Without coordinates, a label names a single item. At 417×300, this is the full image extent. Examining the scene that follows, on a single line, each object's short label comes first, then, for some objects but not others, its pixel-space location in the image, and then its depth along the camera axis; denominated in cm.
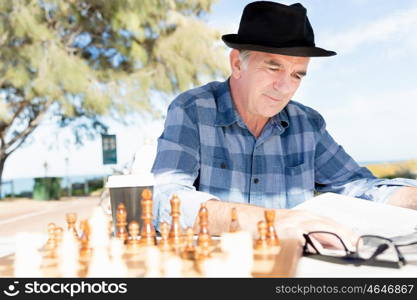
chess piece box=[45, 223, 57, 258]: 93
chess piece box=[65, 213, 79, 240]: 105
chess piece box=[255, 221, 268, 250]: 84
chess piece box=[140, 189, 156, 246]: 96
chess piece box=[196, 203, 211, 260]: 80
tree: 1022
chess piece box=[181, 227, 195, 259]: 83
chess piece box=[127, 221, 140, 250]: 96
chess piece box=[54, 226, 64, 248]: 97
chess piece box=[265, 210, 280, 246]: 86
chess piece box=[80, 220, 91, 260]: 87
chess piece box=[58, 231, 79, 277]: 75
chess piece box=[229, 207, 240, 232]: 101
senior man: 143
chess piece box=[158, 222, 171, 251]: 89
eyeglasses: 82
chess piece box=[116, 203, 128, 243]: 100
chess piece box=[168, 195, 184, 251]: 92
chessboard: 71
